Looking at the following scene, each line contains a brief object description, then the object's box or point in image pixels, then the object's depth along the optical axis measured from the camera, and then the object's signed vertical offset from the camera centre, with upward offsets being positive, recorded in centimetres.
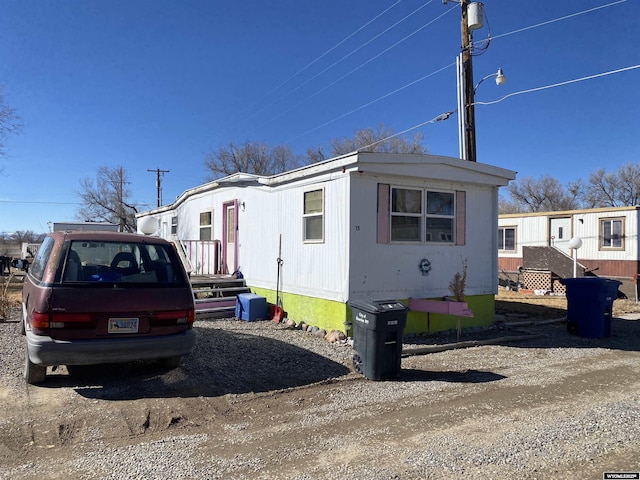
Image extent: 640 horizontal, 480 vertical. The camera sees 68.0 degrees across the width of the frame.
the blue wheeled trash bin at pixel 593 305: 870 -97
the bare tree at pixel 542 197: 4369 +528
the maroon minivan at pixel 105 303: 458 -55
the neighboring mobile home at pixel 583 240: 1614 +48
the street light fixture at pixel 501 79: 1285 +471
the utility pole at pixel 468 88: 1204 +420
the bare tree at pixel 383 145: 2777 +645
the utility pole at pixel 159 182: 4322 +616
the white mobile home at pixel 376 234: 810 +32
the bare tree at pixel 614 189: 4022 +559
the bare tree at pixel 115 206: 3931 +359
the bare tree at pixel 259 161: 3494 +659
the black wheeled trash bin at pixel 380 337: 575 -106
